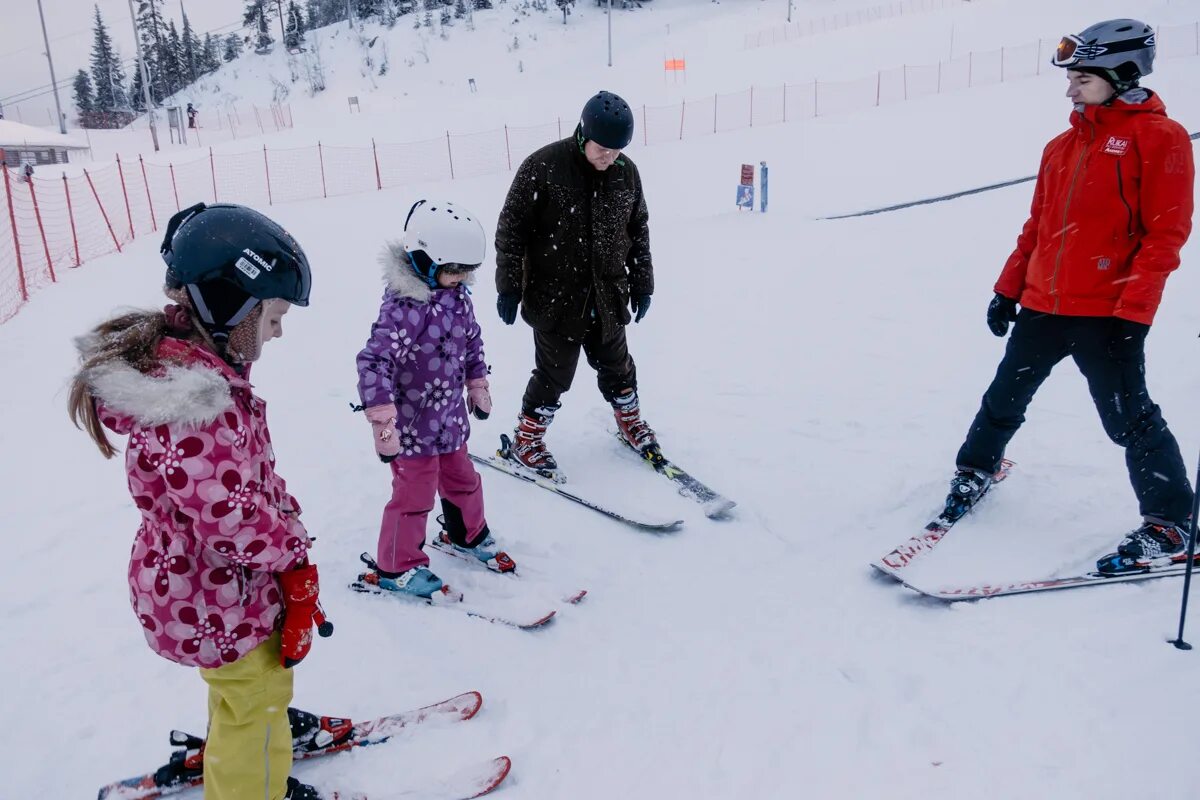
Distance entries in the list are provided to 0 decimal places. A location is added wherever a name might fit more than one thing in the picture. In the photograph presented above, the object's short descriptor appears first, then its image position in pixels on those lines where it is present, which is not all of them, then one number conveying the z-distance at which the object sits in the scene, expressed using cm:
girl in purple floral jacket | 285
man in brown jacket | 385
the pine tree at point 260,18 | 6681
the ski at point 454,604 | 304
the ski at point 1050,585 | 296
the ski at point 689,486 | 396
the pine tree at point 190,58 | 6662
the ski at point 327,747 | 225
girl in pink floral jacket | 164
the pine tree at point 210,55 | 6819
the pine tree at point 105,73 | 6931
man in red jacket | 285
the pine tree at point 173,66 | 6506
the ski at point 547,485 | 379
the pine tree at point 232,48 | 7472
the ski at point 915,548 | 326
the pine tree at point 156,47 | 6456
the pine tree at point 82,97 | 7062
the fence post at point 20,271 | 911
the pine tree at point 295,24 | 6153
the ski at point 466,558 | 322
